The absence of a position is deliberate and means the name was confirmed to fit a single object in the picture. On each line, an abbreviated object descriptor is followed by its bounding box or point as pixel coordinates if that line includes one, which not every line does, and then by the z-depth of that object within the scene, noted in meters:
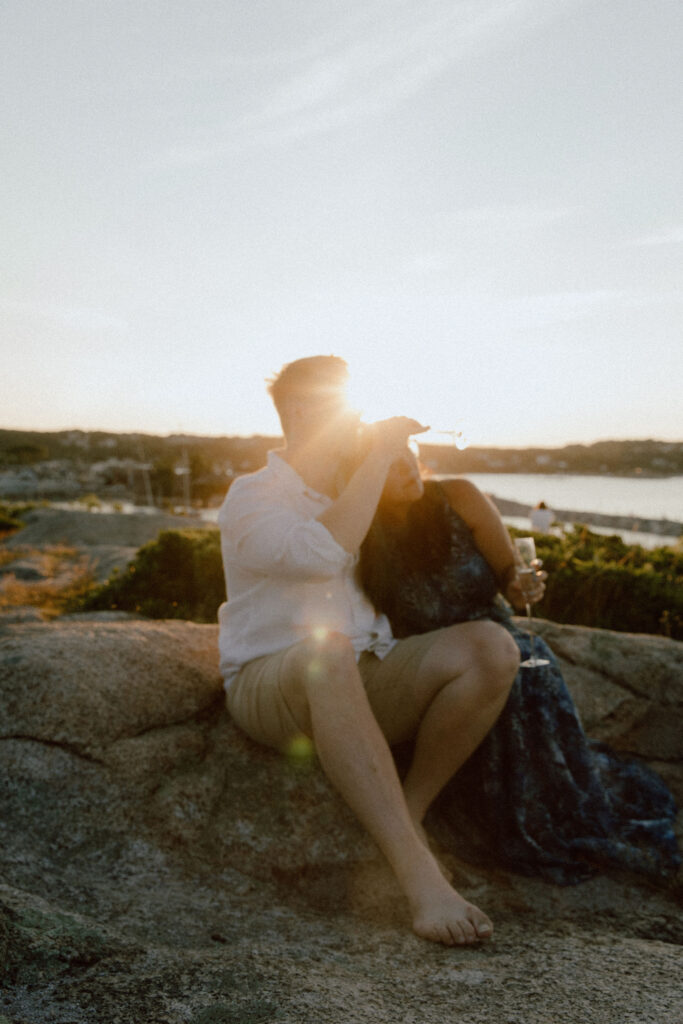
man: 2.44
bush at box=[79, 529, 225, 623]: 6.34
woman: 2.93
